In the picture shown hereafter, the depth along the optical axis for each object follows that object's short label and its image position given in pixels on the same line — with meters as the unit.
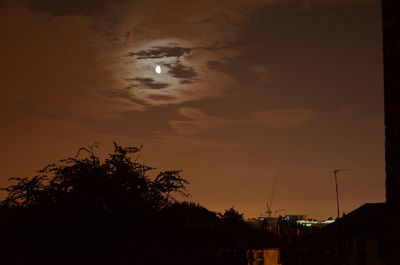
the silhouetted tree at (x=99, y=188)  17.83
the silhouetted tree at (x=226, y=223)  24.25
